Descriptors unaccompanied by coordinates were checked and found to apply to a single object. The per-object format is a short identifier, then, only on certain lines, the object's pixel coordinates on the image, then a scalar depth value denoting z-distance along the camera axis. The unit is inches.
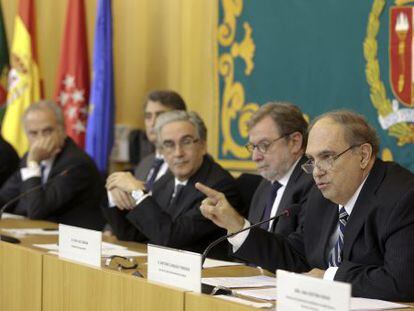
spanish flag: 537.4
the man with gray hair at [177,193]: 308.7
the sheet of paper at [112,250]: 276.2
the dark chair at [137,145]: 503.1
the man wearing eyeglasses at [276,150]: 287.0
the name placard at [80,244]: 237.9
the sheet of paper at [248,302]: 186.1
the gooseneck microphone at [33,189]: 294.5
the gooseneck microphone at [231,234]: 217.3
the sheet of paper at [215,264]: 260.4
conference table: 198.7
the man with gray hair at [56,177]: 393.7
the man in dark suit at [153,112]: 400.0
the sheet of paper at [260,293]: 200.2
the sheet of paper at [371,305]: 184.7
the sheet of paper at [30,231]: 330.8
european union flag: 502.2
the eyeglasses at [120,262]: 241.1
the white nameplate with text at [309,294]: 154.9
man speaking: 205.8
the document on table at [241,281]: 219.0
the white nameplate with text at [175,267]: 196.7
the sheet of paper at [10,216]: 404.2
